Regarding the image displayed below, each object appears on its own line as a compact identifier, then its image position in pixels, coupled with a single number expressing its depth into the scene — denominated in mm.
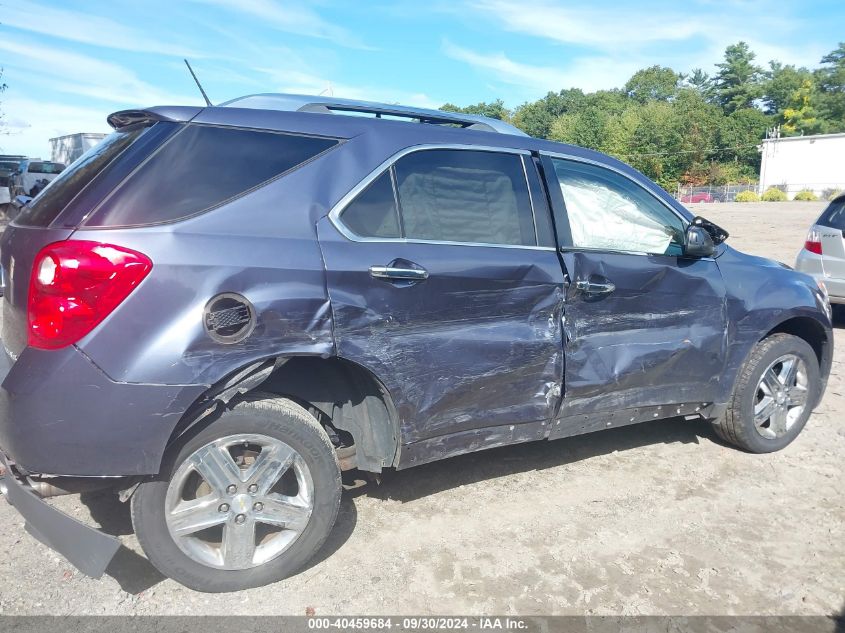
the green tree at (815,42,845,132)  89312
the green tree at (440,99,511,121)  105125
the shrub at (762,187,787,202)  54000
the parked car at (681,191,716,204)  57144
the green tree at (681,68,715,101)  105038
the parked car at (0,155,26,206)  20942
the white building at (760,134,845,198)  63594
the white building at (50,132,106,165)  27500
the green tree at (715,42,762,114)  93938
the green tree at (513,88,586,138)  112938
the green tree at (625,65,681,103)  116500
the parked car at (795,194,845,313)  7359
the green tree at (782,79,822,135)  87562
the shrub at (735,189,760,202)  52438
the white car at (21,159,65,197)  20547
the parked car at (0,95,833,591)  2395
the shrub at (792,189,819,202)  53500
